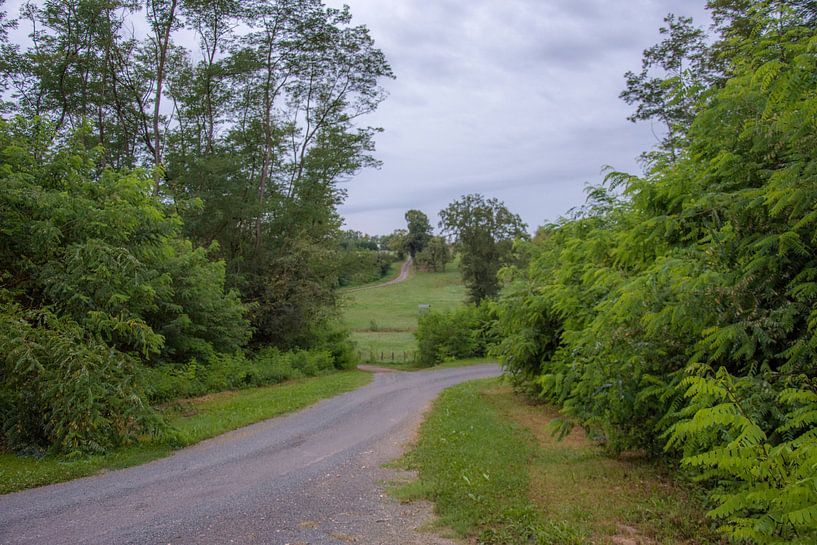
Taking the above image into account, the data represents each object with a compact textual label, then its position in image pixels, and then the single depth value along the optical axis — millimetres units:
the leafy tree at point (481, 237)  43031
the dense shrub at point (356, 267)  30672
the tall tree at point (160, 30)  22453
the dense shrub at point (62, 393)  8477
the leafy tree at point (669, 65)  20391
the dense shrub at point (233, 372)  15337
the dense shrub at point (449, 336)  34781
